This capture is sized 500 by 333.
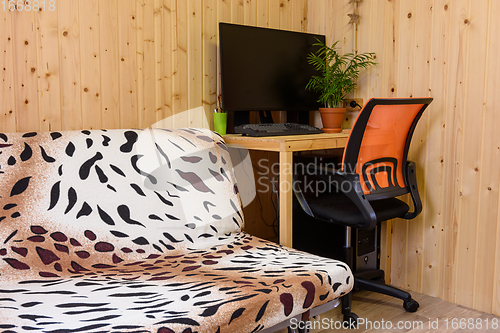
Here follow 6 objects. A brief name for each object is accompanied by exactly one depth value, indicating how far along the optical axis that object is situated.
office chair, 1.90
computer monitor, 2.32
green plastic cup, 2.35
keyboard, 2.20
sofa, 1.17
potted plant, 2.51
